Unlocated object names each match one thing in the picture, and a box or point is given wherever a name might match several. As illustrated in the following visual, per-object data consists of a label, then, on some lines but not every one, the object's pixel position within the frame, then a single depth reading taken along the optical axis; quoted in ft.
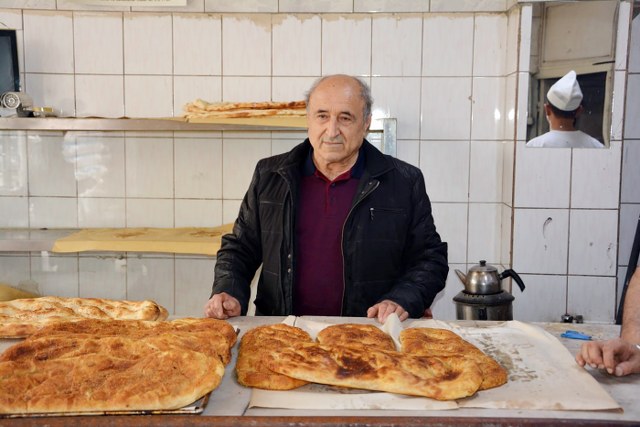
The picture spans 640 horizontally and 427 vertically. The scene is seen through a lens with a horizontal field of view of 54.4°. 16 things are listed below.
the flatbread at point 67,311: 5.49
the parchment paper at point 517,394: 3.86
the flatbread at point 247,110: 9.67
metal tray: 3.65
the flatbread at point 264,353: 4.15
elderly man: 7.18
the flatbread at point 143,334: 4.44
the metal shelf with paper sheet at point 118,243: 10.06
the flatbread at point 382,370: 3.96
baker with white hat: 10.05
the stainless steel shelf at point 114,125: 9.70
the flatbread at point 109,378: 3.71
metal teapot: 8.59
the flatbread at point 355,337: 4.84
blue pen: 5.31
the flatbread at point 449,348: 4.21
